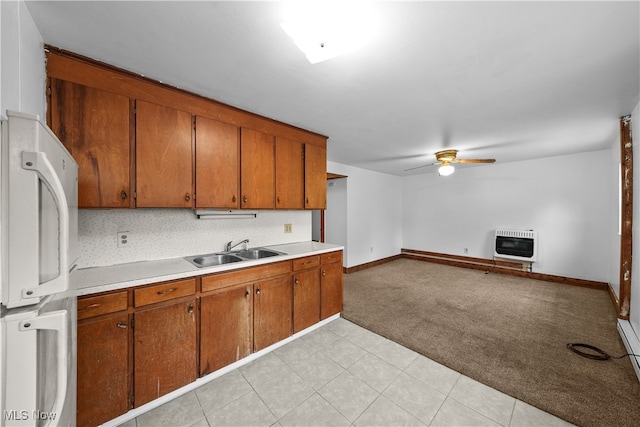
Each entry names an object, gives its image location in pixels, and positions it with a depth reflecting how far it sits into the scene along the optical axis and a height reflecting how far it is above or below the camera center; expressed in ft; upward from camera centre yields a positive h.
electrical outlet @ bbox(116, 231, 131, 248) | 6.60 -0.74
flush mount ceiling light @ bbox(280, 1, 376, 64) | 4.02 +3.44
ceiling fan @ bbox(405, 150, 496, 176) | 12.63 +2.86
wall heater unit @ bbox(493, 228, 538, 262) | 15.35 -2.14
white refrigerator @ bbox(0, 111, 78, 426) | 2.35 -0.68
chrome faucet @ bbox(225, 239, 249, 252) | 8.55 -1.21
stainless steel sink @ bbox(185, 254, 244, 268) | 7.67 -1.58
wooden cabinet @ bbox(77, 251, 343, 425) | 4.87 -2.98
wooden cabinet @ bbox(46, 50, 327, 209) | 5.40 +1.95
